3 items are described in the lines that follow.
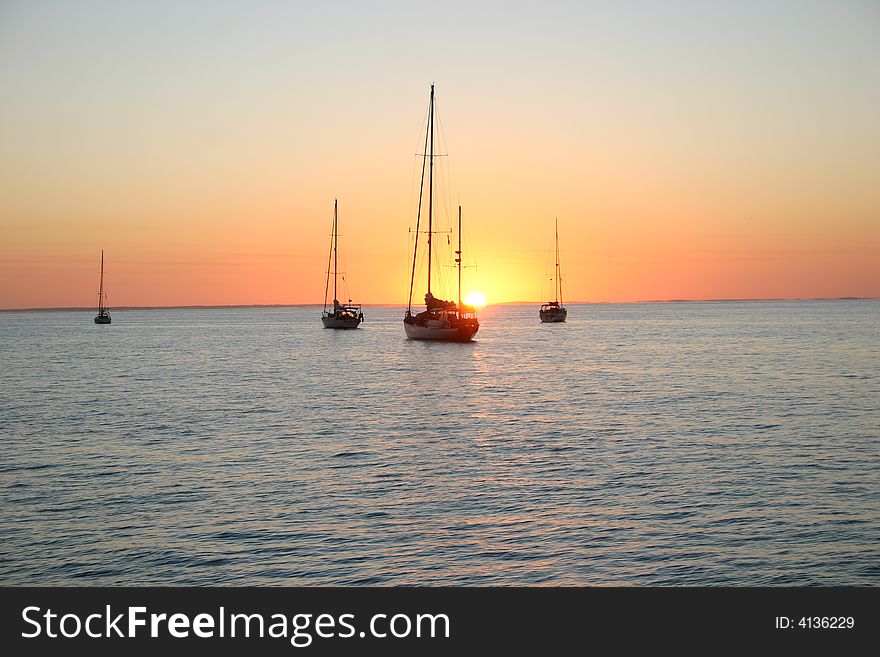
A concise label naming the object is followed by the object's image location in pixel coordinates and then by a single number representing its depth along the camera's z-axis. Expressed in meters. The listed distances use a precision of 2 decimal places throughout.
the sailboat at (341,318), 155.25
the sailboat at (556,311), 198.75
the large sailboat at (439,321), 99.88
